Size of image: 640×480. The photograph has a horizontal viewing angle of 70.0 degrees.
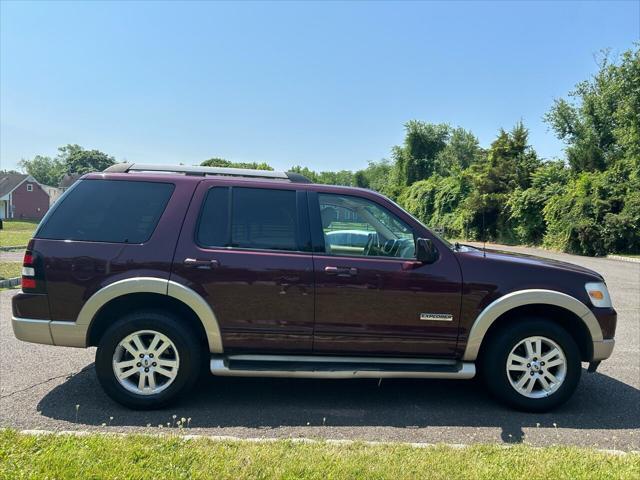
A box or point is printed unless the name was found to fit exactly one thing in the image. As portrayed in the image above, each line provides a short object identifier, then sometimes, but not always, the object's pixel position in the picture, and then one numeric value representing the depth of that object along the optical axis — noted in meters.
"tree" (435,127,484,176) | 65.31
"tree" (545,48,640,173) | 27.65
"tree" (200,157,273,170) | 72.52
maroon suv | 3.88
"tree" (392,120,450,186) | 65.94
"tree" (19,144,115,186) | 110.50
